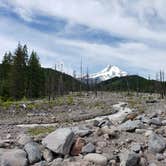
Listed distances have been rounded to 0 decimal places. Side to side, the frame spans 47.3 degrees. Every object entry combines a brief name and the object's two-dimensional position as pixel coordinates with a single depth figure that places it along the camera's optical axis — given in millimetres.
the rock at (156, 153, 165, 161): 6449
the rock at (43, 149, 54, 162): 6313
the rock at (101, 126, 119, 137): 7135
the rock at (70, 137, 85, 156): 6445
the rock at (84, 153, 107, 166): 6042
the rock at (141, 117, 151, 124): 8539
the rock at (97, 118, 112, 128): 8665
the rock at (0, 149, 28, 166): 5995
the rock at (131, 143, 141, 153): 6547
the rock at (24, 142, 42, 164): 6238
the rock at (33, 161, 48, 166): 6110
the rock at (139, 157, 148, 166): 6230
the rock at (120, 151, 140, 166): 6046
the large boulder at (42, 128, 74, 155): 6316
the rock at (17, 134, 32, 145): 6853
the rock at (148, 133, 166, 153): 6680
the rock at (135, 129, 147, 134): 7633
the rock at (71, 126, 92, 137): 7236
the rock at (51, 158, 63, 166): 6089
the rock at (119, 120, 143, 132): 7749
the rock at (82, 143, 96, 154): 6397
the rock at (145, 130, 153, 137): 7281
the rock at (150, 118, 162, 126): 8367
